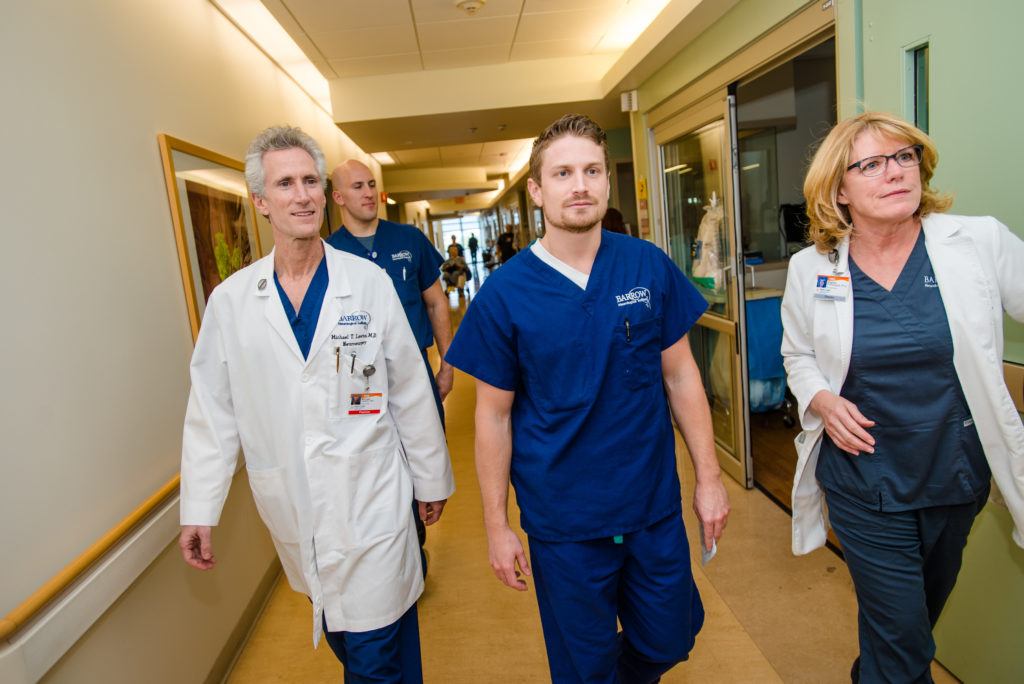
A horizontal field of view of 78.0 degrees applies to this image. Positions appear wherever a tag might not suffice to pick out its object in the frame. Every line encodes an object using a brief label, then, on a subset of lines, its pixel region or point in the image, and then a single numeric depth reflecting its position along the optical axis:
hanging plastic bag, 3.70
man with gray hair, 1.68
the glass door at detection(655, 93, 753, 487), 3.40
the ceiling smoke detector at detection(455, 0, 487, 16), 3.69
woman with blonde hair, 1.46
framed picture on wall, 2.55
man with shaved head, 2.92
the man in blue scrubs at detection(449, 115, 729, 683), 1.50
